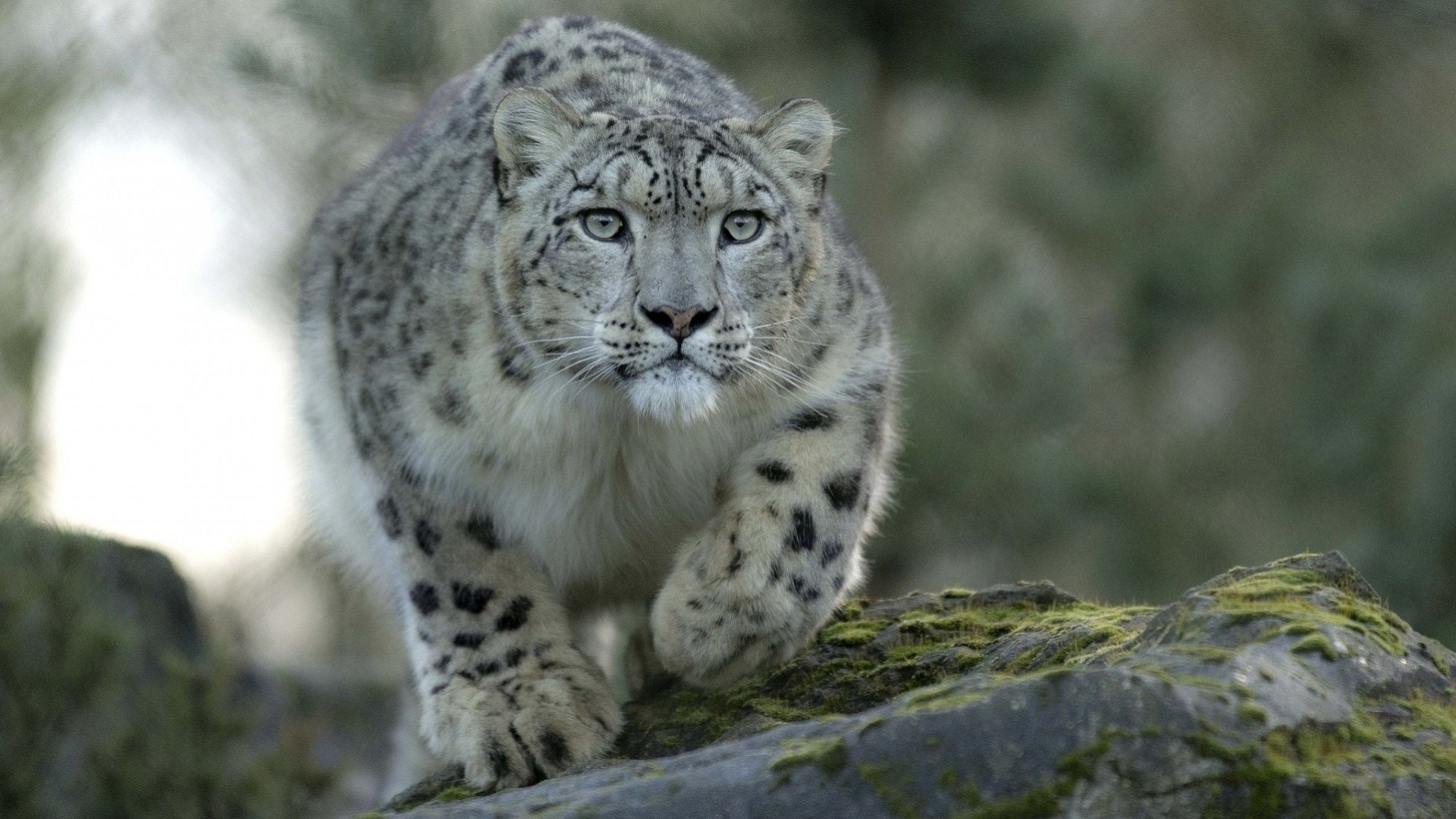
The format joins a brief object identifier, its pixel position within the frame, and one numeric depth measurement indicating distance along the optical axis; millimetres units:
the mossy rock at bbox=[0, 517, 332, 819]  14977
